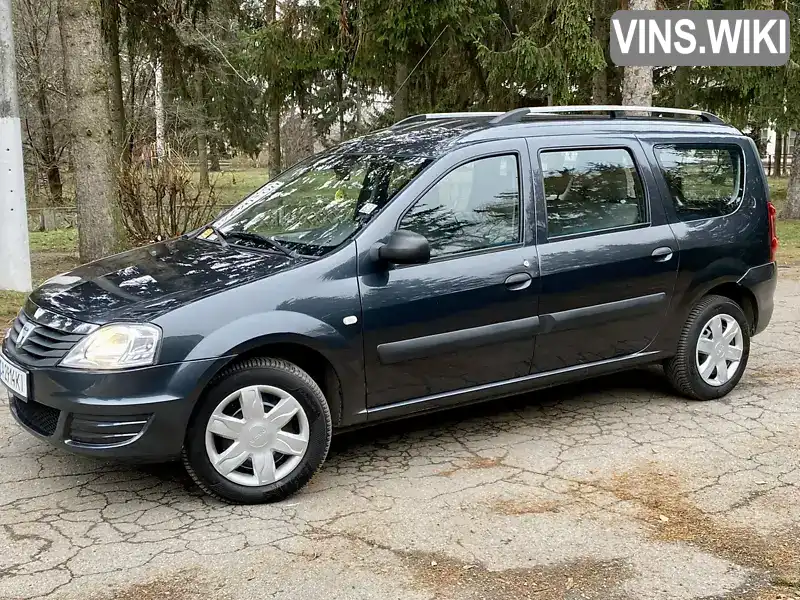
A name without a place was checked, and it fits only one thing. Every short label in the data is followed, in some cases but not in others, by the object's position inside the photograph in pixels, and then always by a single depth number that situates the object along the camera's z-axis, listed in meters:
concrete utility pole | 8.52
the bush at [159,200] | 10.47
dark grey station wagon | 3.70
